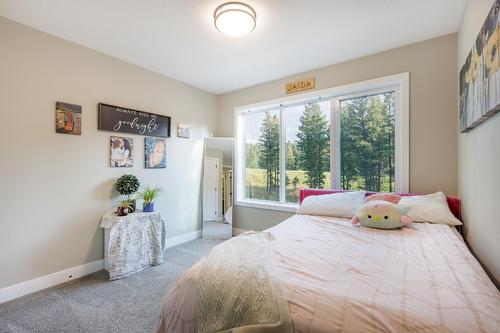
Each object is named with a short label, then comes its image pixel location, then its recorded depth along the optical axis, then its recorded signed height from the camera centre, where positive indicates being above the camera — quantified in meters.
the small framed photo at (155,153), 3.17 +0.19
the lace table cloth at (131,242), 2.49 -0.86
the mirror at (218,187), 3.95 -0.35
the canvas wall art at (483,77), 1.15 +0.54
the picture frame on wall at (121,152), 2.84 +0.19
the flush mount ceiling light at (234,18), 1.88 +1.24
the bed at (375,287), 0.79 -0.51
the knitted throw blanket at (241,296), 0.91 -0.55
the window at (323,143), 2.78 +0.34
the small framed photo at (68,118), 2.41 +0.51
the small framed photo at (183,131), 3.59 +0.56
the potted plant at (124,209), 2.65 -0.49
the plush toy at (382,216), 1.96 -0.42
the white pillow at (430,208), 2.02 -0.37
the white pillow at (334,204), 2.46 -0.41
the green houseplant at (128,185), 2.76 -0.22
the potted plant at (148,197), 2.91 -0.40
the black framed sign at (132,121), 2.76 +0.59
